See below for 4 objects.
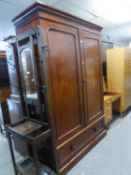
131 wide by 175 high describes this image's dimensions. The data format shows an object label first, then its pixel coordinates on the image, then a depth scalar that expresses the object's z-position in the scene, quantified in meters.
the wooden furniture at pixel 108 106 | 3.29
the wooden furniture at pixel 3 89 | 3.54
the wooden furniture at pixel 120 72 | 3.76
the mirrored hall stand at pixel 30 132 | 1.63
